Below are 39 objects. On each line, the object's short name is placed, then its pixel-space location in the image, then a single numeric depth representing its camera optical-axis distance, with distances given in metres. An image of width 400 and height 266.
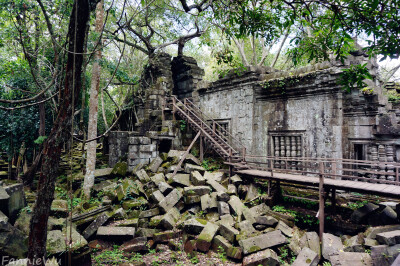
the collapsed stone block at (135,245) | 5.48
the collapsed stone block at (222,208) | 6.75
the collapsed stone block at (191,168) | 8.73
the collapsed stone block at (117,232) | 5.71
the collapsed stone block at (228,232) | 5.80
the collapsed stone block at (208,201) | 6.98
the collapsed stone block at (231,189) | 7.72
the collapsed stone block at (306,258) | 4.91
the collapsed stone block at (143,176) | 8.32
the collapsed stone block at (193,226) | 6.08
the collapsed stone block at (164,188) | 7.40
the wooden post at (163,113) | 11.14
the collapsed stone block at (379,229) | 5.17
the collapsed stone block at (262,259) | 4.91
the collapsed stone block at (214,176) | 8.48
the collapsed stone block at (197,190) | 7.32
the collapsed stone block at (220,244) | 5.58
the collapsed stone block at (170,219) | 6.27
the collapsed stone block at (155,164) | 9.09
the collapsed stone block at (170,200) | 6.87
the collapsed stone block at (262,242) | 5.30
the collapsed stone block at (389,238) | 4.55
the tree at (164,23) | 12.92
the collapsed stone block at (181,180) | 7.87
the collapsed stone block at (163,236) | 5.95
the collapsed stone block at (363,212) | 6.06
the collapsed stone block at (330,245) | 5.21
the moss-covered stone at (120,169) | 9.12
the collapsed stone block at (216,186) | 7.71
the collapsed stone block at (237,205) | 6.79
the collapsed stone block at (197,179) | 7.91
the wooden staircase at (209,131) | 8.92
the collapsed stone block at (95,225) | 5.81
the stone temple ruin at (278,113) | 7.45
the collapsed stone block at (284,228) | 5.99
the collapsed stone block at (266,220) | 6.24
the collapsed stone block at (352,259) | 4.54
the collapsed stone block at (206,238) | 5.61
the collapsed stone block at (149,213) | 6.71
